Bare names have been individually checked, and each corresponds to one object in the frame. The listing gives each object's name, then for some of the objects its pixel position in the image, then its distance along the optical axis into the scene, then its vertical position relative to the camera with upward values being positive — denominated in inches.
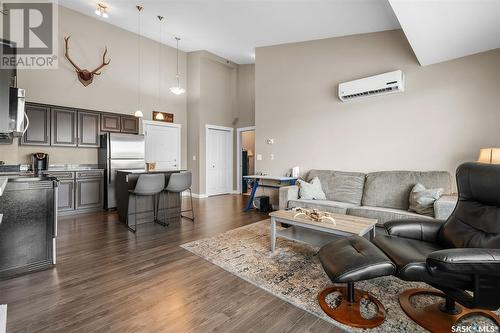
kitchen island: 158.9 -28.1
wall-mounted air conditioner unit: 149.7 +50.4
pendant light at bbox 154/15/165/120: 257.9 +76.3
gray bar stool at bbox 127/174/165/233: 147.6 -14.4
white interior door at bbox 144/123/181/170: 255.9 +19.9
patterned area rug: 72.7 -43.4
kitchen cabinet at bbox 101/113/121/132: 213.3 +35.5
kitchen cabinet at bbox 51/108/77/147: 186.9 +27.6
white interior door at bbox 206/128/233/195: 289.7 +2.2
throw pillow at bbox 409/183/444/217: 120.3 -18.3
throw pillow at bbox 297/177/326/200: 163.5 -18.9
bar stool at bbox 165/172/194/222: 163.3 -13.3
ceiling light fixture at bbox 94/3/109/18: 184.5 +121.4
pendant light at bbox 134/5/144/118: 241.6 +91.1
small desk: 190.7 -15.4
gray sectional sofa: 124.9 -18.7
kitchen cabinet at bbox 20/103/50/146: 175.0 +26.3
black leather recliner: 55.3 -24.3
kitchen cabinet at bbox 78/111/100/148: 200.2 +28.2
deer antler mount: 195.8 +76.6
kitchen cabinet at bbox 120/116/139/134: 226.1 +35.9
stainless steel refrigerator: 202.8 +6.0
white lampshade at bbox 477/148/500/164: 109.1 +3.6
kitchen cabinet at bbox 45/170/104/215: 183.9 -22.8
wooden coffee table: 97.6 -26.5
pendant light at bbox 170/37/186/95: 221.1 +88.2
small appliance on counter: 169.9 +0.1
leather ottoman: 63.9 -28.9
